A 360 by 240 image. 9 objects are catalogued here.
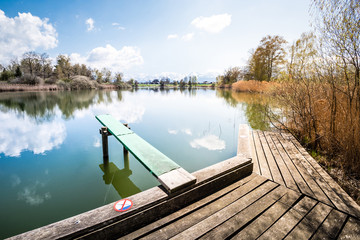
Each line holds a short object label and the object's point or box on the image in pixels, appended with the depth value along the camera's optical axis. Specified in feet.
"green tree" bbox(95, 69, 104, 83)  161.90
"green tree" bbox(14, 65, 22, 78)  109.19
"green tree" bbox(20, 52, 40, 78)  115.75
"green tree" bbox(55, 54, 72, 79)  130.02
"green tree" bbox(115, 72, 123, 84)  176.24
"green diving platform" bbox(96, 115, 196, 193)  5.92
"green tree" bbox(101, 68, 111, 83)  173.78
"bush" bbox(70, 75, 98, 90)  121.29
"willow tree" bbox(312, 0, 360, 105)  8.66
